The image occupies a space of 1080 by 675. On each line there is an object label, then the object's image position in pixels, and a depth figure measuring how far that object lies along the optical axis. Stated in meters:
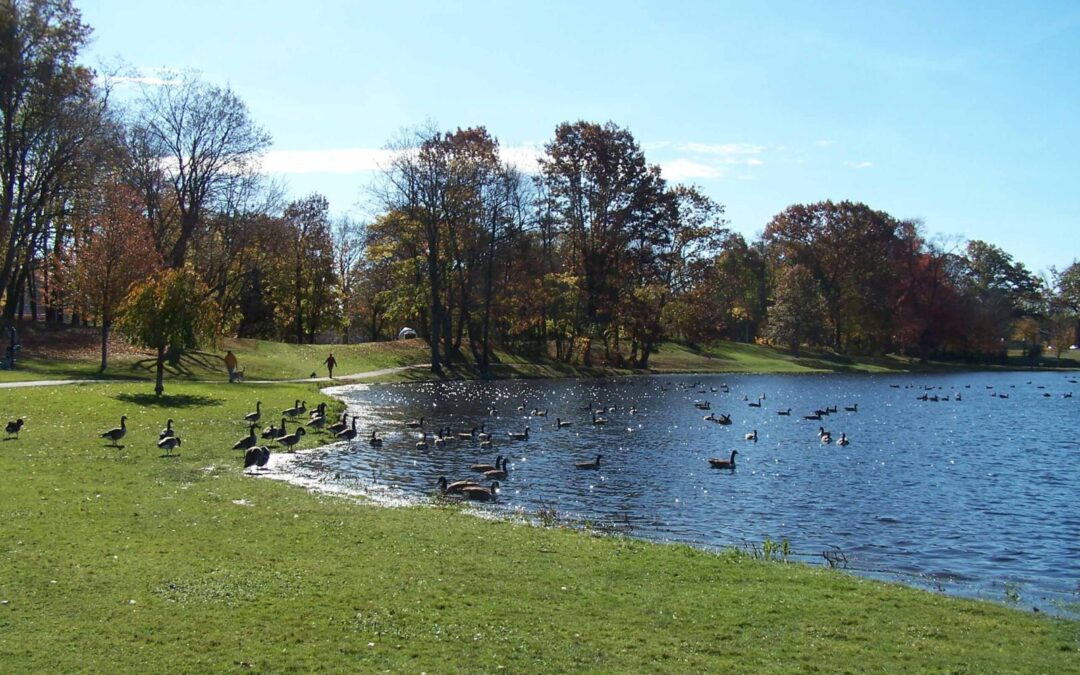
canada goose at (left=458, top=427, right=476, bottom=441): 35.91
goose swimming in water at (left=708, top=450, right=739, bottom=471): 30.47
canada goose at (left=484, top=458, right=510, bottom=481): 26.56
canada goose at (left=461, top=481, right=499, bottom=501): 23.03
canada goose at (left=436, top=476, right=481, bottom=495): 23.44
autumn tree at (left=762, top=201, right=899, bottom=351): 114.44
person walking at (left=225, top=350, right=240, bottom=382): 52.43
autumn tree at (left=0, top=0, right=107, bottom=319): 48.25
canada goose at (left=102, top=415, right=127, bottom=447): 25.97
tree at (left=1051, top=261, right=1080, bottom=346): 146.62
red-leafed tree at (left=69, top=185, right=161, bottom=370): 47.56
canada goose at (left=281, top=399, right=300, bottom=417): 37.36
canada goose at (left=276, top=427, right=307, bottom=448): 29.98
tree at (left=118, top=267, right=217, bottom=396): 38.81
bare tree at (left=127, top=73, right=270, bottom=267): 66.12
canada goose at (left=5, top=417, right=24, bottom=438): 25.41
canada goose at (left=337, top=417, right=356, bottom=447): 33.41
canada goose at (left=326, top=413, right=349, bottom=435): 34.16
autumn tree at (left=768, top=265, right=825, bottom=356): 111.38
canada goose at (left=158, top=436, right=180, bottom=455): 25.47
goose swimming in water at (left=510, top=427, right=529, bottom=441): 36.81
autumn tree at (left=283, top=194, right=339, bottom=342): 92.50
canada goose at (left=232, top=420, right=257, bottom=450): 27.48
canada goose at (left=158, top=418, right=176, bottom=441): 26.95
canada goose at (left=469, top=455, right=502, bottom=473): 27.25
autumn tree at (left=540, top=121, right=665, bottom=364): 86.00
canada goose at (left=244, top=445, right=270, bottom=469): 24.56
